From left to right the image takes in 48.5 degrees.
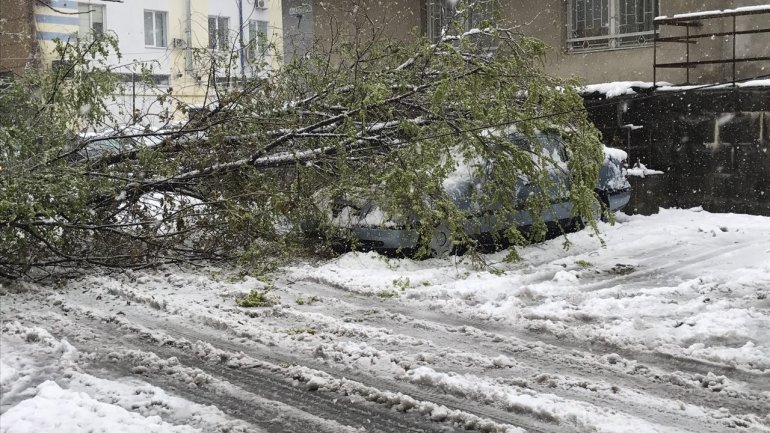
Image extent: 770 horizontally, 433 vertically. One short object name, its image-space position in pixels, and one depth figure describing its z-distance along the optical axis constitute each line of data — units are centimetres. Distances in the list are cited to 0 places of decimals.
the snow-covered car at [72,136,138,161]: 963
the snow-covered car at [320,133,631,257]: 991
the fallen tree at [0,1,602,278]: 922
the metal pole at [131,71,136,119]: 1023
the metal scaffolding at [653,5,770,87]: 1316
